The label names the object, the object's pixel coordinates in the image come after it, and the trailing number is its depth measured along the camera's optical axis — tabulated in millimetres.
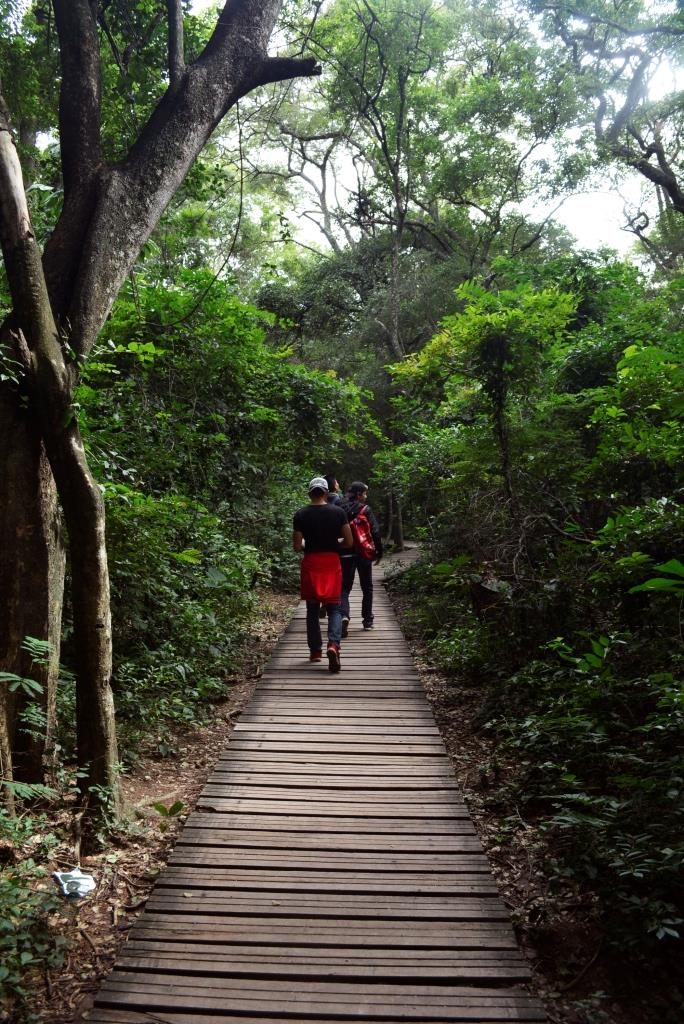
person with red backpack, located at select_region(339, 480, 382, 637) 8336
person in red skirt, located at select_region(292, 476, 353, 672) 6871
